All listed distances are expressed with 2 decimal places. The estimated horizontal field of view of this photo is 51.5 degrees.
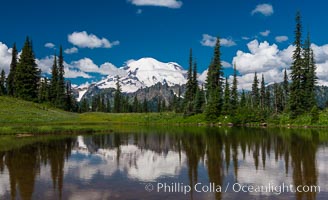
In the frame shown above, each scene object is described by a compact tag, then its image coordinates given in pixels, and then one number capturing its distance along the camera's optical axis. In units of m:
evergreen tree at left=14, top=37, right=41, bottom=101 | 87.81
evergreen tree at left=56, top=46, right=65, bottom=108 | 103.89
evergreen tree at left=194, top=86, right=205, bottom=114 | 91.56
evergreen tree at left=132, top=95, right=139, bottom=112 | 184.25
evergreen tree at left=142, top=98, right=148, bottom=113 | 182.80
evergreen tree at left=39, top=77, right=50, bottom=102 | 103.56
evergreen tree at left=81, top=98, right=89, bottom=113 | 160.96
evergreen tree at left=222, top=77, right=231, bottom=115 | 84.56
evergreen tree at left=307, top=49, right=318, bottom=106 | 72.94
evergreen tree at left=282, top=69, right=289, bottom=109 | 107.68
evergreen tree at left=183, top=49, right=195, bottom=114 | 103.81
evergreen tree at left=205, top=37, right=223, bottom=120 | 83.06
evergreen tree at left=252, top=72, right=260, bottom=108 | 117.51
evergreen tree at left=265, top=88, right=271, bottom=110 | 127.12
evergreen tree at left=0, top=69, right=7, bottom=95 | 109.56
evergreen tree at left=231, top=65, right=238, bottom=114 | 85.37
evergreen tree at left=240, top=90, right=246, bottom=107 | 93.10
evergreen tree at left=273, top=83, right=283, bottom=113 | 111.76
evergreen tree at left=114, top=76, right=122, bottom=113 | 148.20
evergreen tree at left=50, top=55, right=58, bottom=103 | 105.69
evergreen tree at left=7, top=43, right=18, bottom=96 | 100.38
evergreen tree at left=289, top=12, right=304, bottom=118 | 70.94
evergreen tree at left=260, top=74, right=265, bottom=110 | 117.68
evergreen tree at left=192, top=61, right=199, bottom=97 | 105.45
